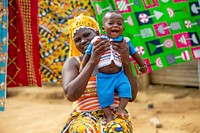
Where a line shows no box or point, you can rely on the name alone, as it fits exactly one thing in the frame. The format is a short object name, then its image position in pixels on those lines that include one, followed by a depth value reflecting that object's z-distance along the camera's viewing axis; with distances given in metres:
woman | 2.38
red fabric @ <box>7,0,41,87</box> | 3.55
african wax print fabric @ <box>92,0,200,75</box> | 3.77
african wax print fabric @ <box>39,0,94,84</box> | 3.88
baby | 2.43
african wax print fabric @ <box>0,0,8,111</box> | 3.41
